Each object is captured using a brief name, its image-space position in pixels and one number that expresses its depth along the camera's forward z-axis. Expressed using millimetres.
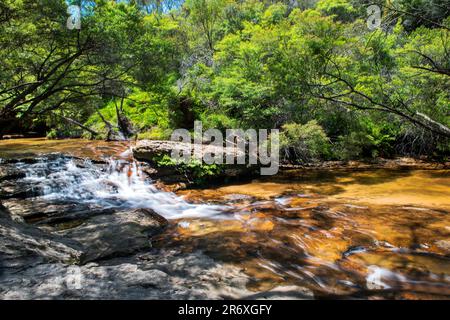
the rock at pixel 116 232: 3901
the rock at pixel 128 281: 2428
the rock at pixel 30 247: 2934
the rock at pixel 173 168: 8664
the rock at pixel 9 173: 7226
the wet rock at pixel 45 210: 5367
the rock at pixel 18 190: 6580
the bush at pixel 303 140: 10695
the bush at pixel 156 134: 13289
